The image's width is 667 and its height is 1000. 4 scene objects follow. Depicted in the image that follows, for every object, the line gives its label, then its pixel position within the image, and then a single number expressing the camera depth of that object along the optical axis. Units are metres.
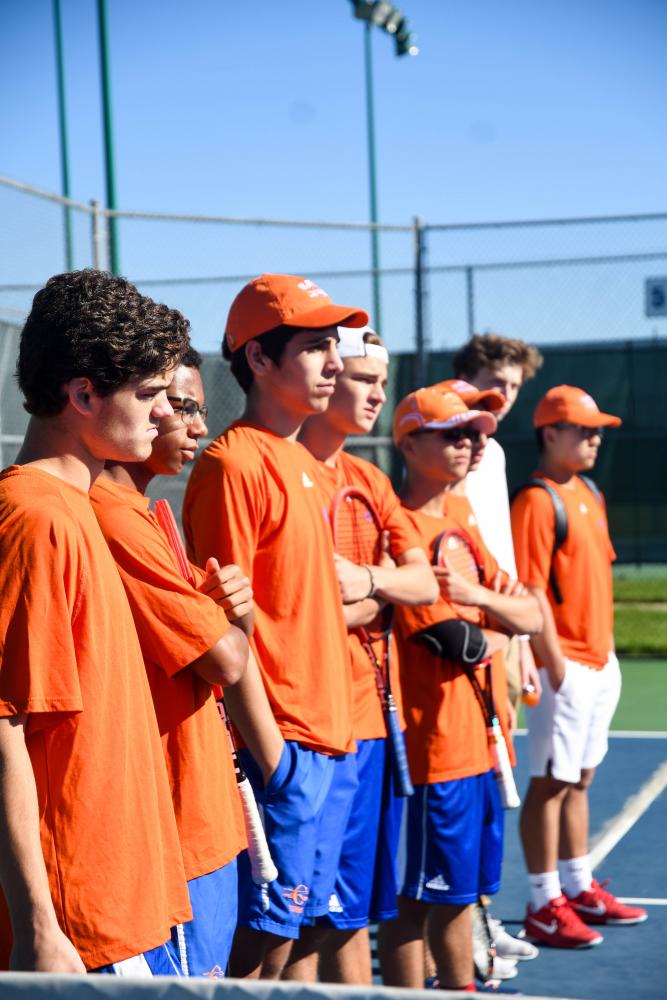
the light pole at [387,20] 38.59
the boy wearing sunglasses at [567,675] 10.22
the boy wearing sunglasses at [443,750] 8.41
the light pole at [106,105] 27.22
